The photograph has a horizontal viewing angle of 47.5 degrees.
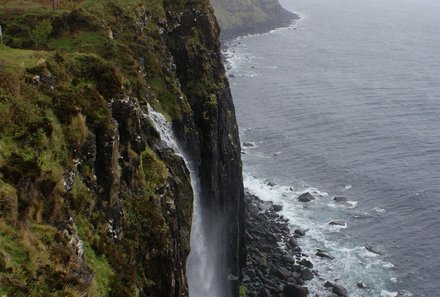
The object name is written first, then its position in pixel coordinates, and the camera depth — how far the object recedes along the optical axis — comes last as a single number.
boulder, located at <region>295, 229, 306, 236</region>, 79.25
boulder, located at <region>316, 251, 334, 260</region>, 73.69
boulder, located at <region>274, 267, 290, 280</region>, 67.56
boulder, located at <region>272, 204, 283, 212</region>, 86.06
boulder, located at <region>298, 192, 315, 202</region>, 88.44
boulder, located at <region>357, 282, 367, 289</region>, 67.69
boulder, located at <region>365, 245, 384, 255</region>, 74.06
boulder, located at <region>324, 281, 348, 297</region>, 65.81
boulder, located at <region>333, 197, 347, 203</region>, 87.81
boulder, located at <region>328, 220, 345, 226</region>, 82.00
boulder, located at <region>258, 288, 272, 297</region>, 63.38
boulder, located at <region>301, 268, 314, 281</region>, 68.25
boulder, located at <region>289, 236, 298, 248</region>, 75.81
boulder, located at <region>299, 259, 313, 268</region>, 71.06
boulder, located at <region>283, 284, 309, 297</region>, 64.06
